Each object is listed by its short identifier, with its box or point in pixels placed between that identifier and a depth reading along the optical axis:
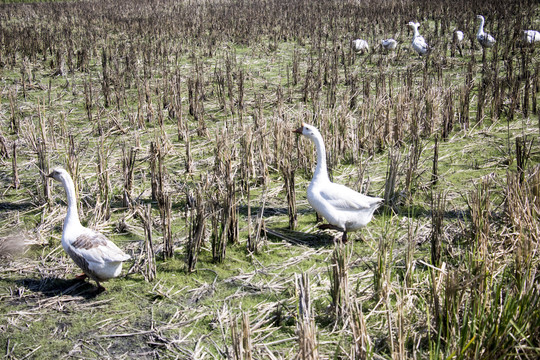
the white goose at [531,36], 11.05
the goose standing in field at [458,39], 11.79
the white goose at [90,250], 3.87
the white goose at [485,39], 11.48
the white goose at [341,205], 4.49
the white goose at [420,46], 11.51
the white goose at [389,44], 12.35
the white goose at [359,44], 12.44
